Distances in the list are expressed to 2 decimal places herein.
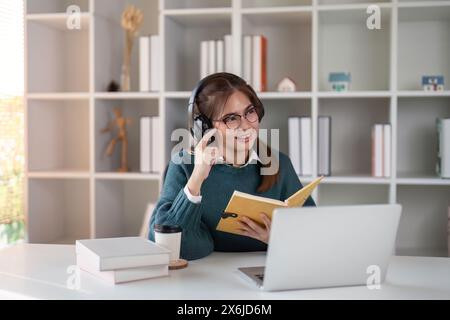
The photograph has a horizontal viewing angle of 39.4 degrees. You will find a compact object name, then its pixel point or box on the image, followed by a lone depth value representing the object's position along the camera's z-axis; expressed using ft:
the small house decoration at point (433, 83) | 9.66
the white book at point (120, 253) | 4.97
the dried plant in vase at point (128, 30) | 10.55
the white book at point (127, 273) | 4.99
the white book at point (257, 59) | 9.91
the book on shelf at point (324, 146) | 9.77
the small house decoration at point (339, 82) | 9.94
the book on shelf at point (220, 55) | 10.05
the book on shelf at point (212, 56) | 10.06
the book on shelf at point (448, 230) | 10.04
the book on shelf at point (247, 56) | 9.94
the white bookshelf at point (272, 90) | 10.18
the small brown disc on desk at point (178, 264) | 5.49
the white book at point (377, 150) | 9.63
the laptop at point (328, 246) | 4.56
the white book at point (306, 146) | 9.80
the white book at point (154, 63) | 10.18
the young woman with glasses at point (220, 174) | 6.23
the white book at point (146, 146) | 10.30
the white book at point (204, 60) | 10.08
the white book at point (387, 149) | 9.59
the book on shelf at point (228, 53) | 9.90
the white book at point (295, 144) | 9.84
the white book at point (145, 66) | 10.26
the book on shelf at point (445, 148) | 9.46
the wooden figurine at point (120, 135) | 10.69
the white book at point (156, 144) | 10.19
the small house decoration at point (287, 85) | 9.96
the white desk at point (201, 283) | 4.67
